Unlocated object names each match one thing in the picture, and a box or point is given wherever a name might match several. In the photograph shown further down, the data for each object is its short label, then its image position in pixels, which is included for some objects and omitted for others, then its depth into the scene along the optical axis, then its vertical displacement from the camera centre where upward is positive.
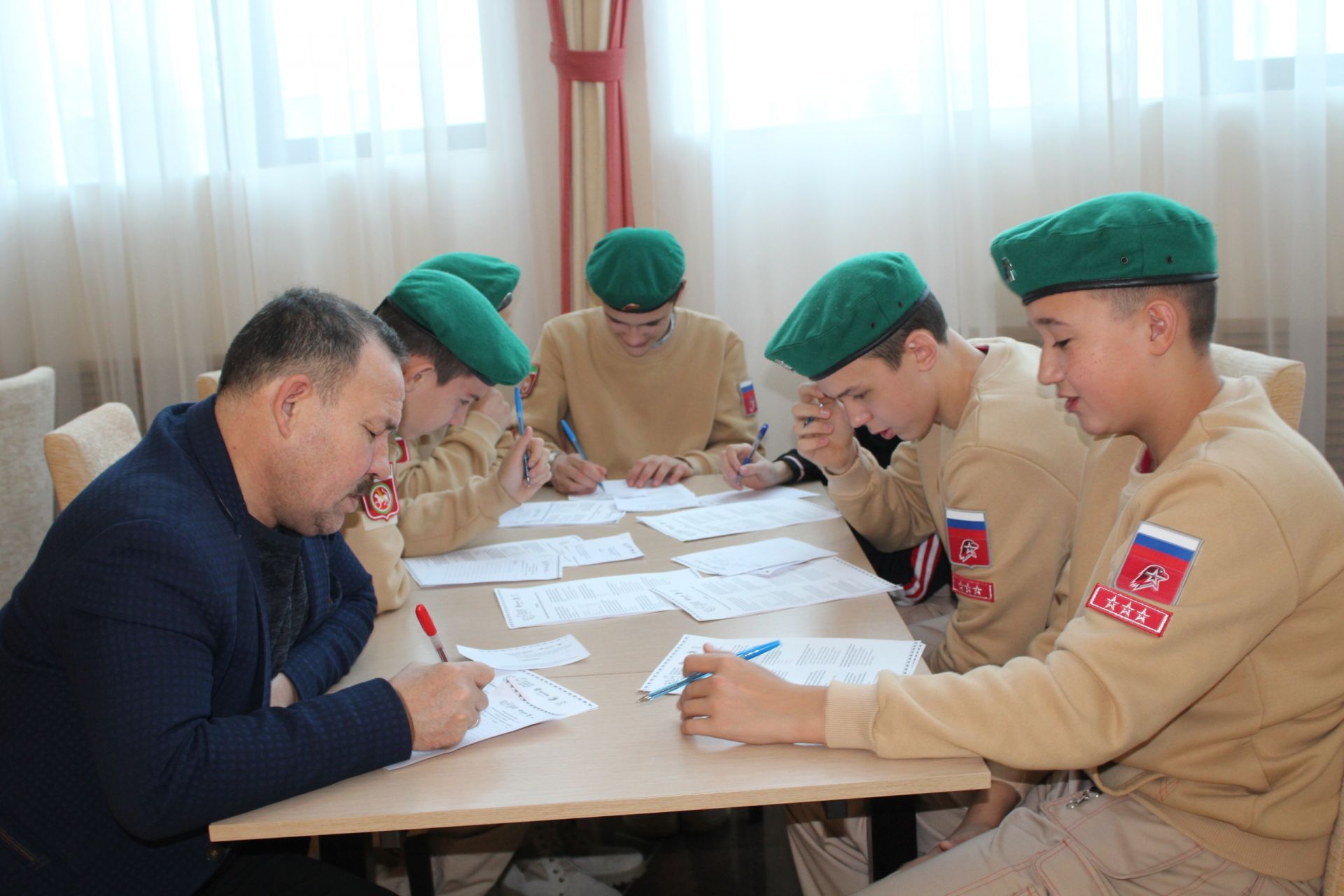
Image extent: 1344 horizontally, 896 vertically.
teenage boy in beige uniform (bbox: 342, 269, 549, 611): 2.02 -0.14
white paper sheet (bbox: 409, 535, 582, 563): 2.06 -0.49
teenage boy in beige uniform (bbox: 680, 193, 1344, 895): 1.15 -0.45
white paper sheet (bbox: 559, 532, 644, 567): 2.01 -0.49
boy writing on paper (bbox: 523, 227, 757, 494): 3.13 -0.28
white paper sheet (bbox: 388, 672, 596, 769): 1.26 -0.51
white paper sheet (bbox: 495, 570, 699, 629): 1.68 -0.50
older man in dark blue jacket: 1.07 -0.35
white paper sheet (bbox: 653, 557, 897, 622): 1.67 -0.50
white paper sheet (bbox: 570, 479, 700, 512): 2.45 -0.49
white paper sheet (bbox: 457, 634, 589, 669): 1.48 -0.50
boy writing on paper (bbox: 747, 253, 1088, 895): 1.70 -0.29
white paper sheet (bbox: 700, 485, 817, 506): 2.46 -0.49
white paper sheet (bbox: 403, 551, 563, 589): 1.91 -0.49
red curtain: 3.52 +0.67
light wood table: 1.10 -0.52
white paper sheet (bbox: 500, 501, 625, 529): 2.34 -0.49
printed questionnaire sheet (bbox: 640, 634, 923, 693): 1.37 -0.50
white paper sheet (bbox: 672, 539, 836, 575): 1.88 -0.49
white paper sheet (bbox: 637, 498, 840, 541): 2.18 -0.49
